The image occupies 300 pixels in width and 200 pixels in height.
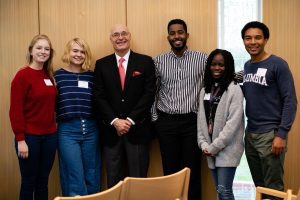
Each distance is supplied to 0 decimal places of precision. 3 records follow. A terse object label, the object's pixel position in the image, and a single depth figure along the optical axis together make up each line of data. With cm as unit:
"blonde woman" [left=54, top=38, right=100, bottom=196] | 335
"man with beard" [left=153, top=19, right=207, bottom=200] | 336
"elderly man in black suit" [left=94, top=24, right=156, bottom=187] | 338
